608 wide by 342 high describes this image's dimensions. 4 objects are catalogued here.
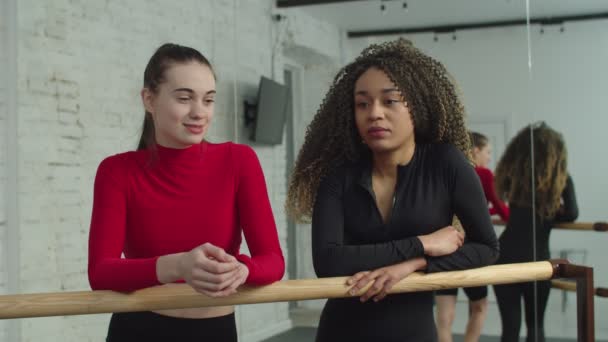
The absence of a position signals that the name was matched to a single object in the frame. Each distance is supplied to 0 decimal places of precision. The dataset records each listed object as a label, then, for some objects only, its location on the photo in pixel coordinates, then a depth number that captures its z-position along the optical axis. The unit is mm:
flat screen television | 3258
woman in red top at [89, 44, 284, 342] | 1436
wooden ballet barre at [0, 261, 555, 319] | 1359
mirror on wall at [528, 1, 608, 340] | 3162
